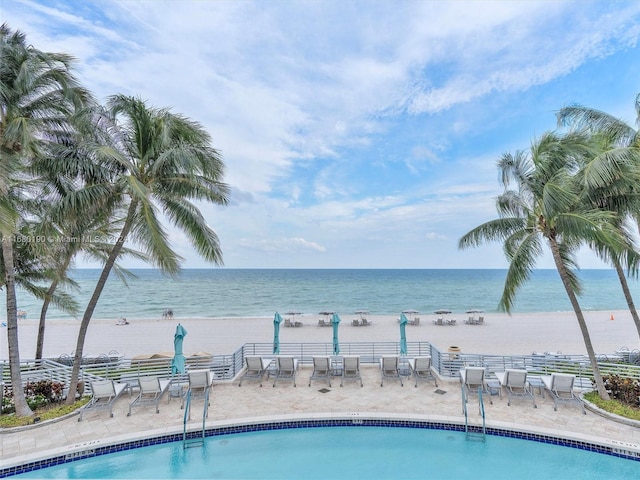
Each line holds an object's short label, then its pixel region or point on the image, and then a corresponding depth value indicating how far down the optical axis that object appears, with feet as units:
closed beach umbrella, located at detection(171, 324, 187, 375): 28.22
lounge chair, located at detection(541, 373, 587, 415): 22.55
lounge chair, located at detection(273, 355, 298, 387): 28.22
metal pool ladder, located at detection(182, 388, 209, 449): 19.32
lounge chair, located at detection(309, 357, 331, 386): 28.35
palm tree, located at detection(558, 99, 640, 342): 19.74
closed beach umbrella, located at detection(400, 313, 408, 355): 34.04
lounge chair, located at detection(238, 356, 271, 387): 29.11
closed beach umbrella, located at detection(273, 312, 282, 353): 35.78
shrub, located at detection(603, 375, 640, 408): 22.76
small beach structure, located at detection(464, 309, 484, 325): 73.49
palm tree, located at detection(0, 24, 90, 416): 19.34
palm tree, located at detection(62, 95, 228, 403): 21.38
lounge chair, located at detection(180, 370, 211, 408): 24.77
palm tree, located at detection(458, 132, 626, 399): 20.18
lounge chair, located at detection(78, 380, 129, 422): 22.16
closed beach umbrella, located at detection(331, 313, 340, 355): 35.22
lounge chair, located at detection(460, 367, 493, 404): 24.29
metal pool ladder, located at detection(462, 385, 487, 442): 20.04
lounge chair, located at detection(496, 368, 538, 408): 23.70
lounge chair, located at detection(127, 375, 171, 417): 22.56
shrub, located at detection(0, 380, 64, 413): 23.47
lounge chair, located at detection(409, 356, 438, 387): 28.09
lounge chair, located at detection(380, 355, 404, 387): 28.76
